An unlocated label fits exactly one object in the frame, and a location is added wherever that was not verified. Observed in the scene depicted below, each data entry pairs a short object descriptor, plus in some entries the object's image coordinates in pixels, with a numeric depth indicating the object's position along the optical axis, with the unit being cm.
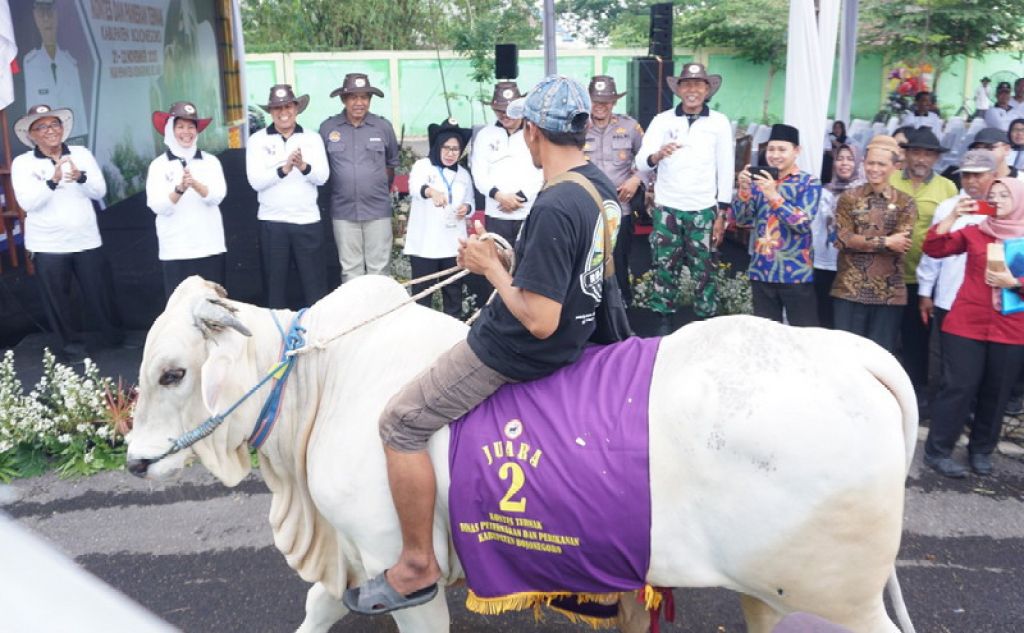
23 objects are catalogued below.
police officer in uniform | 787
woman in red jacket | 516
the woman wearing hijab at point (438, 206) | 732
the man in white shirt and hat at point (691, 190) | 735
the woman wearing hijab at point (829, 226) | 657
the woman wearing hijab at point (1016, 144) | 991
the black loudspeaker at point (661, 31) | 1260
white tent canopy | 691
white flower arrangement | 580
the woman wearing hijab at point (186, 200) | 693
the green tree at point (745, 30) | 2362
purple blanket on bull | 284
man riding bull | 283
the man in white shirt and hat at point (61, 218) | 698
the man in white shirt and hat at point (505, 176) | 734
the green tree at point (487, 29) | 1862
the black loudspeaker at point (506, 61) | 1020
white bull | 270
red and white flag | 629
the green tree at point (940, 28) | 2230
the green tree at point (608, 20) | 2697
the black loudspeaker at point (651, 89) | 1208
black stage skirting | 779
